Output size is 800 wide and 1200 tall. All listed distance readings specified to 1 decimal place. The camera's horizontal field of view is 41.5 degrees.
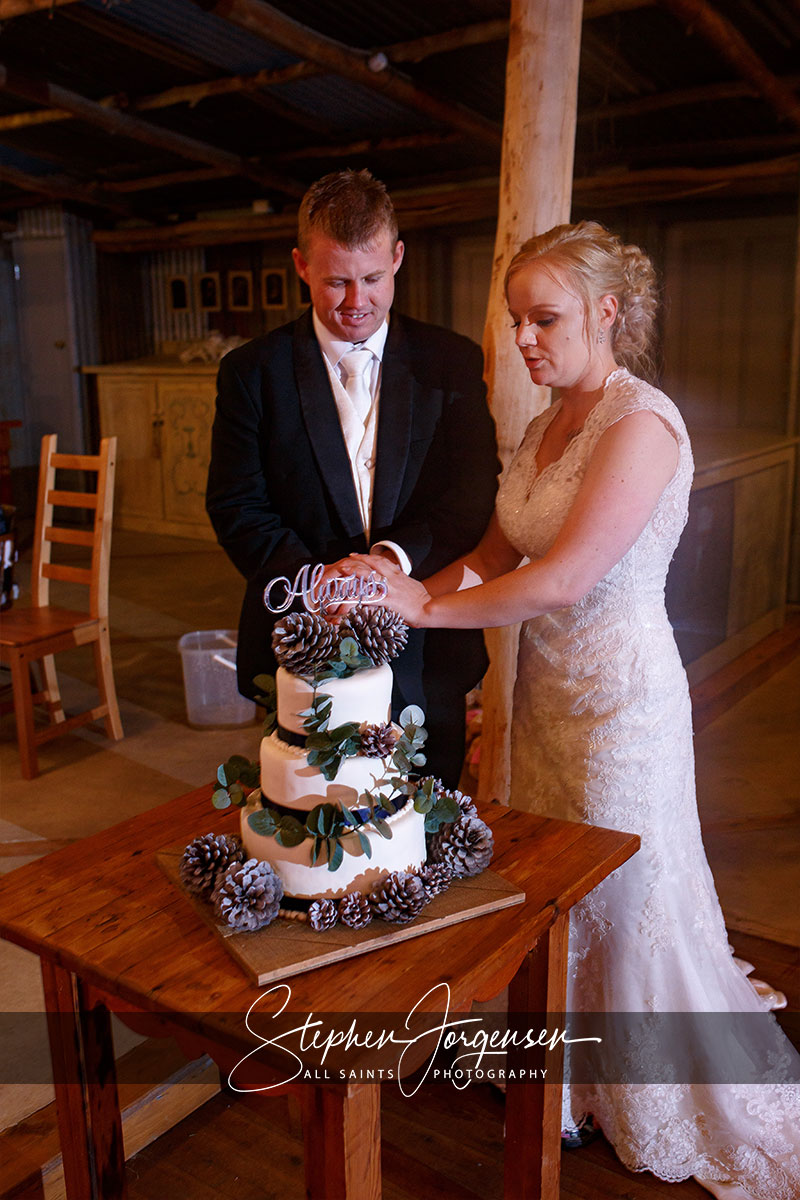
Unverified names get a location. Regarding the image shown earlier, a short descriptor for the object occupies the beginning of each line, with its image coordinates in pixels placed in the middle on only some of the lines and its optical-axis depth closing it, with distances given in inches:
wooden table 51.3
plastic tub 182.5
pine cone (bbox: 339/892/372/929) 56.3
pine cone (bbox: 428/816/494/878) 62.3
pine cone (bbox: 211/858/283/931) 55.7
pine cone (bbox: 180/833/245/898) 58.9
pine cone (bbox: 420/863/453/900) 59.3
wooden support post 116.2
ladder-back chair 165.2
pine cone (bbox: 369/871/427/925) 56.4
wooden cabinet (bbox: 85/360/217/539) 348.8
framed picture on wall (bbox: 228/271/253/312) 377.4
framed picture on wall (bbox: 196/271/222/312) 385.7
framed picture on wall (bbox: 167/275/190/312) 395.2
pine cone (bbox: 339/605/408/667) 58.7
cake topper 64.7
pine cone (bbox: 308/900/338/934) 56.1
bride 75.0
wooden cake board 53.6
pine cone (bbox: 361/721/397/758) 56.8
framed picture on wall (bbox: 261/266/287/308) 367.2
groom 89.4
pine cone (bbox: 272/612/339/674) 57.5
